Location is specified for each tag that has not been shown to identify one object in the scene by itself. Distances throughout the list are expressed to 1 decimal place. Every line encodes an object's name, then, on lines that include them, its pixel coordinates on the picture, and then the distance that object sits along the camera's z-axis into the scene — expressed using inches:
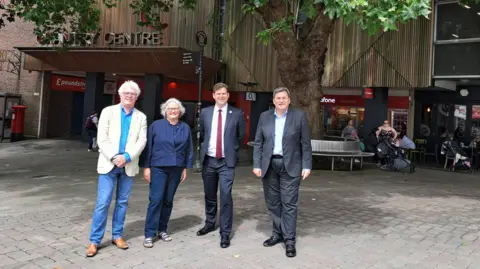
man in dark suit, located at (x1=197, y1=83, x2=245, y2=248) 192.5
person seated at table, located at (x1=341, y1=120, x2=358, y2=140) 647.1
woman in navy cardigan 186.1
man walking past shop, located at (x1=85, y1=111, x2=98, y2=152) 665.0
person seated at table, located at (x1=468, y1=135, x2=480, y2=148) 619.2
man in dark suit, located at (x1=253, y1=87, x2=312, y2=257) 183.5
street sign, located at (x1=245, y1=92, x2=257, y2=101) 776.3
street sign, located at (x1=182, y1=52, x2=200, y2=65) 525.0
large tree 396.2
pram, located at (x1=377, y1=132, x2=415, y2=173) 498.3
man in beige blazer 175.3
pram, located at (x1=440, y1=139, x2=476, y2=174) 546.9
